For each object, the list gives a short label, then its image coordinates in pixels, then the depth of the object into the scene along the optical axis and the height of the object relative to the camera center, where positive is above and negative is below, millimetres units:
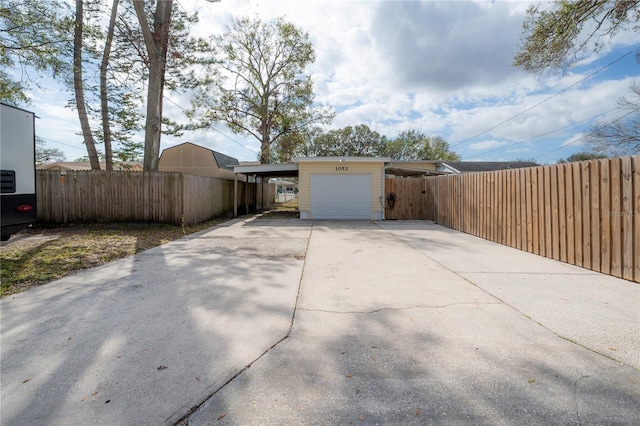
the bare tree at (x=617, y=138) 11914 +2871
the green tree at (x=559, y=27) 5957 +3904
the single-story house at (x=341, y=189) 12734 +834
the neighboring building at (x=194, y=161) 19875 +3434
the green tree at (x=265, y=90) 20266 +8500
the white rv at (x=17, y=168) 4172 +648
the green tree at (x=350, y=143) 31733 +7271
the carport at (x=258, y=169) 12902 +1820
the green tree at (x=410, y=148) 33750 +7057
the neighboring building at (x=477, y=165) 19403 +2893
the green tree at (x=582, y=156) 13677 +3021
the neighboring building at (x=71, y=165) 26122 +4550
